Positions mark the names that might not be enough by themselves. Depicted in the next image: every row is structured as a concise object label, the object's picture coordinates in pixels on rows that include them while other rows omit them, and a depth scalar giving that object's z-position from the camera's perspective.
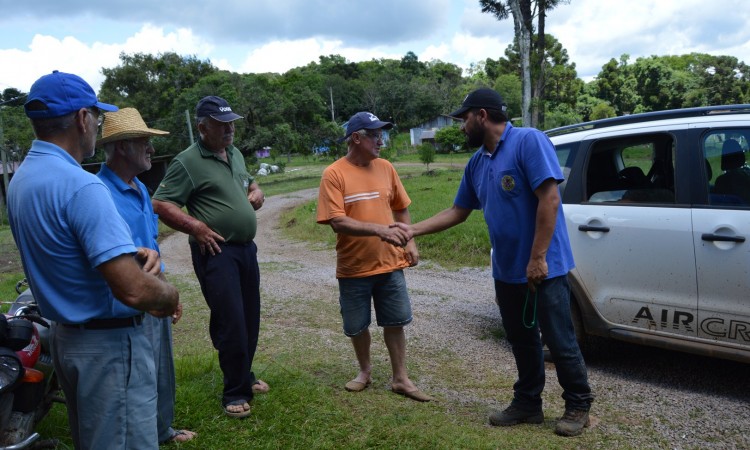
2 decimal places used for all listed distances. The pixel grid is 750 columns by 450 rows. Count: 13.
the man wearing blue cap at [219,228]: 3.92
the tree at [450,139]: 50.91
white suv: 4.17
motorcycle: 3.04
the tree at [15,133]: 35.38
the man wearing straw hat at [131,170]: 3.16
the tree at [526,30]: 26.69
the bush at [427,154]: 30.83
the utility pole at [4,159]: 25.52
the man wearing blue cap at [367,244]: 4.30
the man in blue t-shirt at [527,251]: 3.67
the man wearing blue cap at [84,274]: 2.25
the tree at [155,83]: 47.09
